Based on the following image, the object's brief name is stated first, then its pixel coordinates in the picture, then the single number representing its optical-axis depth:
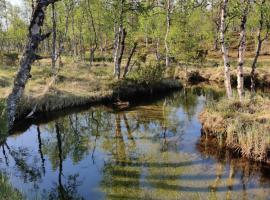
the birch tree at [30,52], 9.90
